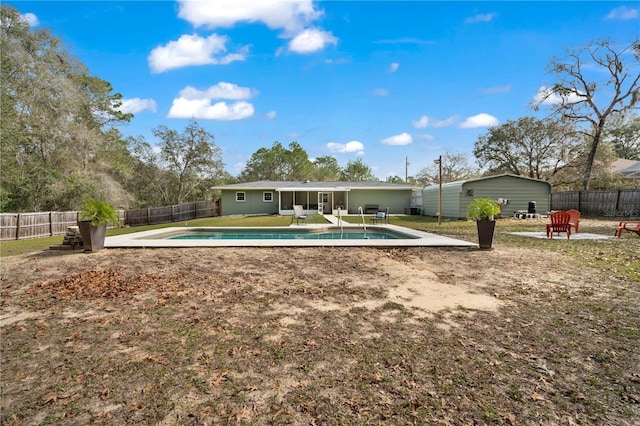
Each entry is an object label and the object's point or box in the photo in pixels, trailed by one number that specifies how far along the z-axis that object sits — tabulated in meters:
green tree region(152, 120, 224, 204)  31.73
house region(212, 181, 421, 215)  24.70
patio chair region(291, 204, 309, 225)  15.97
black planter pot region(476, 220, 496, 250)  8.19
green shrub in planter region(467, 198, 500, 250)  8.20
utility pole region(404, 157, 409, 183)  43.94
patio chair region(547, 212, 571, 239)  10.16
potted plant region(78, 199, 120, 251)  8.00
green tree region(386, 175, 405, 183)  52.78
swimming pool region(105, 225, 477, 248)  8.88
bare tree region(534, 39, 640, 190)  23.02
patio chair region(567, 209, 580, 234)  10.68
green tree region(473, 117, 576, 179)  27.94
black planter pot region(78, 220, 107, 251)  7.98
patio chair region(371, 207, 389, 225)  14.82
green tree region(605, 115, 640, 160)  38.47
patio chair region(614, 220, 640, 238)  9.94
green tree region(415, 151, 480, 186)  40.34
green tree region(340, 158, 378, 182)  52.47
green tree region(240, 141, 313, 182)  44.22
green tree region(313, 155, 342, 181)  52.56
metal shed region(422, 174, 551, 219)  19.14
